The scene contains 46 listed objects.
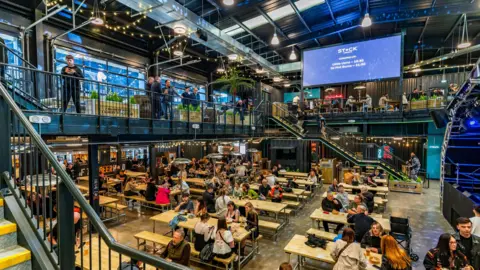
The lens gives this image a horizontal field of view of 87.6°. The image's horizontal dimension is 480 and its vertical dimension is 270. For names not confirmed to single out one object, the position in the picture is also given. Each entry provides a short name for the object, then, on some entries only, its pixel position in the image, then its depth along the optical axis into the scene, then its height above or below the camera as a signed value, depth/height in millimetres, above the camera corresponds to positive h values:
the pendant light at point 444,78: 16781 +3684
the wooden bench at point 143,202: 9672 -2711
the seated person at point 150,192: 9844 -2352
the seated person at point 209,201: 8414 -2365
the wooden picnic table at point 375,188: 10421 -2455
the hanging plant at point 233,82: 13820 +2833
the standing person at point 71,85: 6351 +1254
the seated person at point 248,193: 9660 -2433
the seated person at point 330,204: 7922 -2374
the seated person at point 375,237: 5547 -2371
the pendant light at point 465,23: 10517 +4717
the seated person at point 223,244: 5504 -2476
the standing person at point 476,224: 5396 -2053
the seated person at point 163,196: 9367 -2406
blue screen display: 12914 +3845
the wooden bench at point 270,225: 7209 -2741
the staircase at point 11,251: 2062 -1027
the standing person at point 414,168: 14461 -2178
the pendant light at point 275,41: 10848 +3928
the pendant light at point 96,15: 7439 +3984
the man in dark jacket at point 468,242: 4713 -2214
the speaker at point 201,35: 9770 +3896
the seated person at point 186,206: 7684 -2291
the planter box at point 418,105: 14039 +1468
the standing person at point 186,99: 10002 +1295
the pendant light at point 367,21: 9129 +4034
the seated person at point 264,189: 10136 -2362
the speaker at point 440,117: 9258 +485
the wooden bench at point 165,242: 5517 -2671
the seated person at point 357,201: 7118 -2099
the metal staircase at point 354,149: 14664 -1124
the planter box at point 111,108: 6746 +703
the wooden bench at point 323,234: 6141 -2595
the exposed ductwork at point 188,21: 7652 +4026
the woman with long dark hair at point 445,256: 4441 -2294
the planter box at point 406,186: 13562 -3117
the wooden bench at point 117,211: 8870 -3074
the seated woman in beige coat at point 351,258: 4438 -2288
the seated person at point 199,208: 7324 -2251
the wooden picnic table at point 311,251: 4929 -2510
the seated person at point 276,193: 9492 -2388
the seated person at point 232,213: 6984 -2309
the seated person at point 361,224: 6207 -2321
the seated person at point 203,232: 5824 -2342
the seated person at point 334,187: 9562 -2171
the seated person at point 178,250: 4797 -2304
